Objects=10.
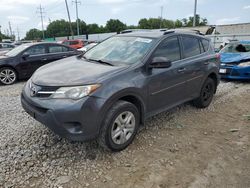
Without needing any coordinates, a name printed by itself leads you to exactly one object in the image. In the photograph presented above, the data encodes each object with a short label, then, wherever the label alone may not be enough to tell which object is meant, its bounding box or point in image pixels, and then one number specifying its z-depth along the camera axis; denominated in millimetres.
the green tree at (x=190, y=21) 72488
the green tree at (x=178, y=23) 85500
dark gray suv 2725
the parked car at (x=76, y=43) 19938
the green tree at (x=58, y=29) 86412
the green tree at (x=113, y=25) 83938
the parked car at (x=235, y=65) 7027
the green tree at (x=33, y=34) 102338
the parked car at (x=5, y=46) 15555
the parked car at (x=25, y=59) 7258
